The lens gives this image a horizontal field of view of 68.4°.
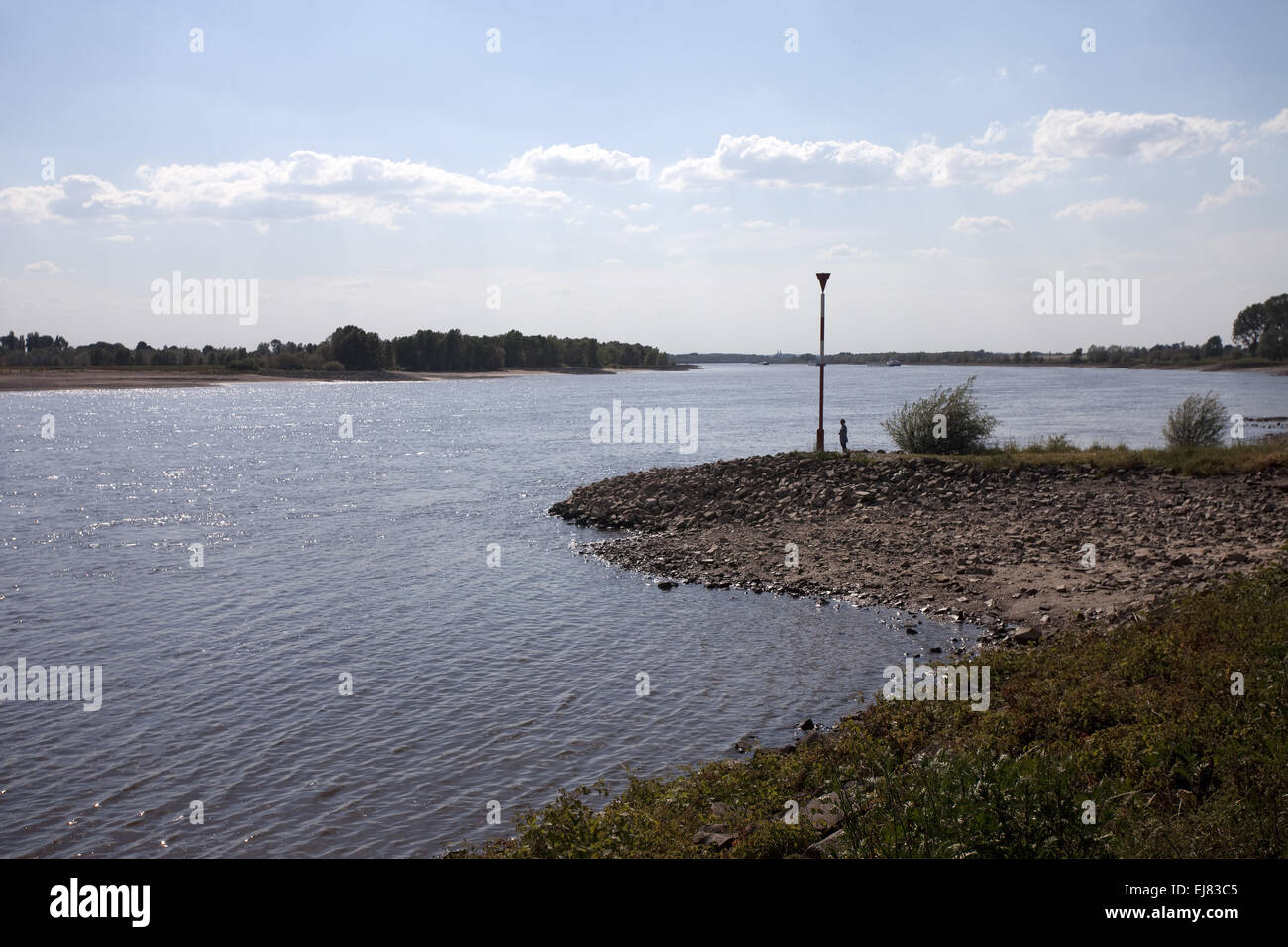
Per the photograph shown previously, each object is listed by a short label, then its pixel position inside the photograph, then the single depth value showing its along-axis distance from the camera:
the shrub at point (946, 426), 35.28
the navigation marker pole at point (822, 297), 32.41
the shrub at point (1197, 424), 37.81
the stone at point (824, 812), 8.38
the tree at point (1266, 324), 190.38
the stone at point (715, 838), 8.36
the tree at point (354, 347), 173.00
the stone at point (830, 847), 7.30
